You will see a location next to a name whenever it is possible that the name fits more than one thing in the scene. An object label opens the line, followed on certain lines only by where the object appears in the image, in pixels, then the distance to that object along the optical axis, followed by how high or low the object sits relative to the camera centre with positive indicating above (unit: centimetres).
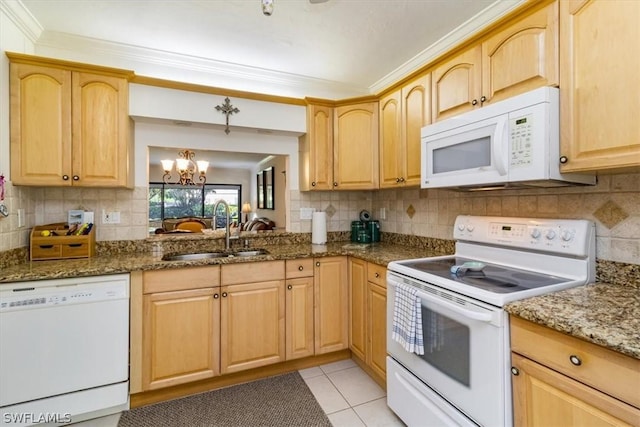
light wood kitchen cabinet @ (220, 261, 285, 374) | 211 -72
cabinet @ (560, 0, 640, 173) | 110 +49
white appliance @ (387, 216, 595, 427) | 121 -41
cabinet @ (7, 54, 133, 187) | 191 +60
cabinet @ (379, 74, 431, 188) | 211 +63
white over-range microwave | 131 +33
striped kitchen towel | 153 -55
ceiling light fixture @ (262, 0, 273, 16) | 122 +84
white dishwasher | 164 -76
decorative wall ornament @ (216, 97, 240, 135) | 241 +84
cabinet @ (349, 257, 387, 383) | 204 -72
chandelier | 416 +68
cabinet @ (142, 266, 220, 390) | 192 -72
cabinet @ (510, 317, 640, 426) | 86 -53
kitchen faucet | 253 -16
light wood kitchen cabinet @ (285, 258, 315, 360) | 229 -72
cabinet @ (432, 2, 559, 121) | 136 +76
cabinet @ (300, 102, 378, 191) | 264 +59
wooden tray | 200 -19
